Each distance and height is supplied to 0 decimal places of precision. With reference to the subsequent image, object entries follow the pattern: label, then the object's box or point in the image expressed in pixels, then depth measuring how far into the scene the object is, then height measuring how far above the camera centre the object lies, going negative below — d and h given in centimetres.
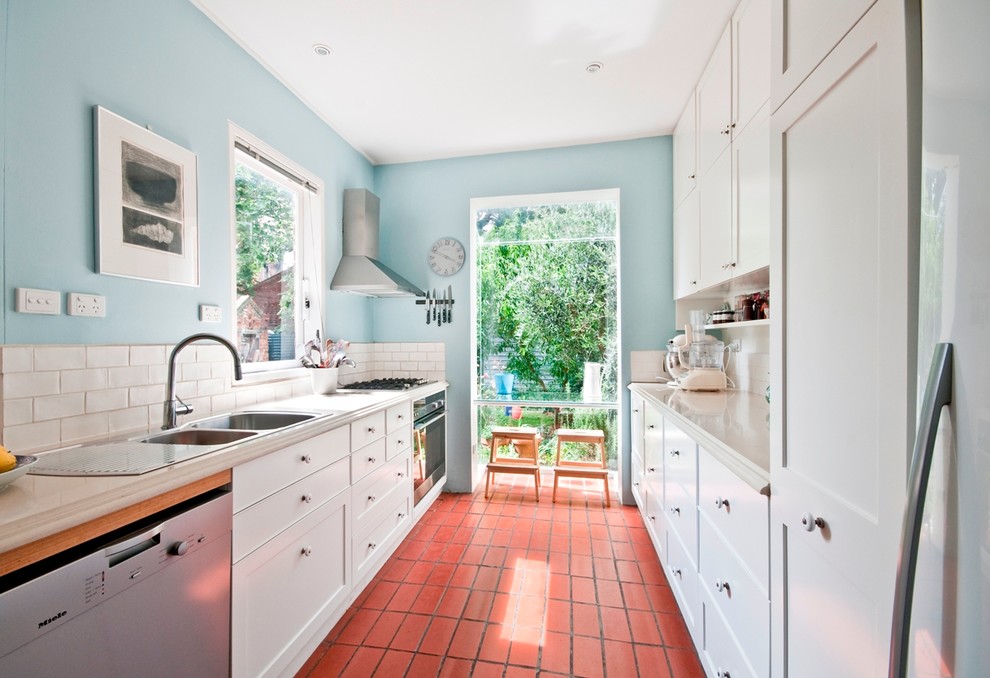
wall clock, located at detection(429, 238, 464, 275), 342 +67
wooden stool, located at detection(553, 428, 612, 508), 312 -101
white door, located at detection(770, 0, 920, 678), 62 -3
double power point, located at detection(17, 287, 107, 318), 125 +11
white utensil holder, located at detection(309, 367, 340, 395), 253 -27
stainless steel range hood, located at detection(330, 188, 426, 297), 291 +58
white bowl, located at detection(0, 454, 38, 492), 88 -30
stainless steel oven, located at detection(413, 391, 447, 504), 281 -79
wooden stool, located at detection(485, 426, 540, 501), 326 -94
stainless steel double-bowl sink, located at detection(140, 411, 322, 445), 155 -38
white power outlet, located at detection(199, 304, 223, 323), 186 +11
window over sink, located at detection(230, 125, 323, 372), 224 +51
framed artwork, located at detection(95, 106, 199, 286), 146 +52
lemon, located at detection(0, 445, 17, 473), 88 -27
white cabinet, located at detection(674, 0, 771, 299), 166 +87
